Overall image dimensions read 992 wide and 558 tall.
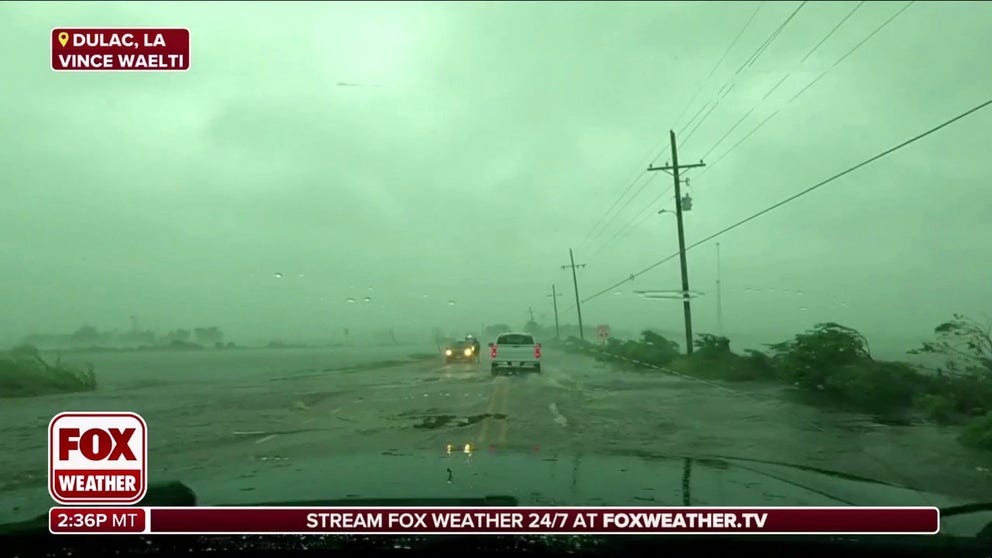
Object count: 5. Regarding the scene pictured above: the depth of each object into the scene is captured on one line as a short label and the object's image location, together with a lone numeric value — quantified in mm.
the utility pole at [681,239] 30256
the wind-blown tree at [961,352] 9836
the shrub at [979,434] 9961
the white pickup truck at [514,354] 30047
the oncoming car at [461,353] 32619
